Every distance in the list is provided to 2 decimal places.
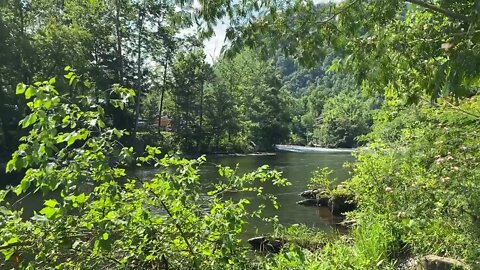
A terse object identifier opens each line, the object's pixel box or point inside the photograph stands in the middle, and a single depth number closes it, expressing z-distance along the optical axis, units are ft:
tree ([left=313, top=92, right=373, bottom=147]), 233.39
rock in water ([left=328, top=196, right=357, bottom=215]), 43.04
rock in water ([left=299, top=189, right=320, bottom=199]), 51.19
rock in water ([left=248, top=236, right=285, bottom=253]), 23.32
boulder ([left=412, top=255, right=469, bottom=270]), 14.59
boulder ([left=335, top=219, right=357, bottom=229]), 36.01
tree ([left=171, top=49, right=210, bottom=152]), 140.46
